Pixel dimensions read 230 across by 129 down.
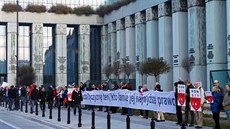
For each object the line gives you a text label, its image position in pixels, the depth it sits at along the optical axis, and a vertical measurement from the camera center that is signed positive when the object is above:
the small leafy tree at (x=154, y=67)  46.72 +0.61
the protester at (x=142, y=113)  24.85 -2.02
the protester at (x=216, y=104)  17.83 -1.14
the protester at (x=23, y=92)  36.88 -1.35
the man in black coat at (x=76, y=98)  29.39 -1.46
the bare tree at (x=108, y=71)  58.14 +0.33
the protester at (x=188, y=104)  19.66 -1.24
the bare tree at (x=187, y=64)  45.19 +0.85
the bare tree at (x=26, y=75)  60.97 -0.11
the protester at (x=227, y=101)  17.17 -1.00
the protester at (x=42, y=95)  33.02 -1.48
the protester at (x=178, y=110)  20.16 -1.55
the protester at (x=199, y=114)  18.83 -1.60
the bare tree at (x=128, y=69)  54.78 +0.52
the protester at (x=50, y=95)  35.59 -1.59
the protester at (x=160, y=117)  22.42 -2.02
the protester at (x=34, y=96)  32.16 -1.44
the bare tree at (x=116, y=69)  56.38 +0.53
